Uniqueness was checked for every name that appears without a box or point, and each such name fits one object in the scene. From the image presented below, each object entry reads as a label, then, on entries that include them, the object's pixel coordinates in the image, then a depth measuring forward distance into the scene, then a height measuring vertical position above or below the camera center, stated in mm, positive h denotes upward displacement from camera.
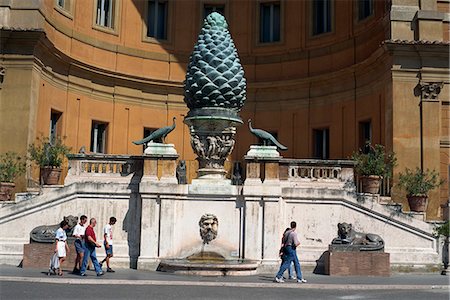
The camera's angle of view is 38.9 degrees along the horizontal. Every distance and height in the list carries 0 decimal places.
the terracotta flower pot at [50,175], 19281 +795
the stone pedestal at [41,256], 16328 -1393
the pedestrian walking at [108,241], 15992 -975
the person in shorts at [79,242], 15328 -958
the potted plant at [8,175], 19812 +825
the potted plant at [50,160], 19297 +1272
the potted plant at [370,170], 18906 +1166
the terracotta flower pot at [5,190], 19750 +317
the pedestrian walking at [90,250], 15109 -1136
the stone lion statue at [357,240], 16594 -797
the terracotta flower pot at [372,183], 18906 +783
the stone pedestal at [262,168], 17219 +1037
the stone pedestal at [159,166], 17203 +1029
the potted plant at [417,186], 19297 +766
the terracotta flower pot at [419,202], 19266 +260
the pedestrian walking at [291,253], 14570 -1039
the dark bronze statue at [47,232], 16406 -799
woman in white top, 14977 -1002
